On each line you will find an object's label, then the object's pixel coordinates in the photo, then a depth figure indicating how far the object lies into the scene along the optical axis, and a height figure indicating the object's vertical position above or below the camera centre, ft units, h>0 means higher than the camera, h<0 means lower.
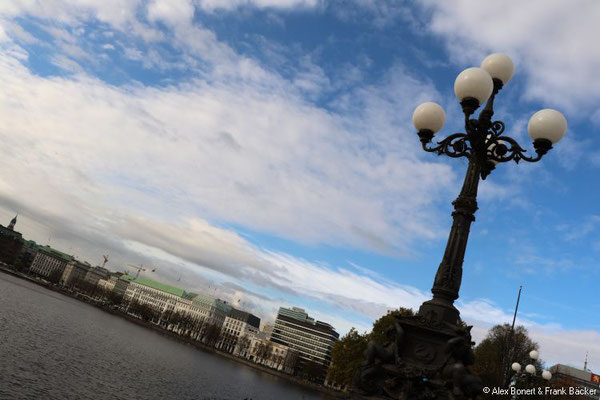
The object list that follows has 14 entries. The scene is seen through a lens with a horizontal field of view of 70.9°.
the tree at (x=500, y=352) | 167.47 +18.40
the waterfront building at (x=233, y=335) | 555.94 -38.58
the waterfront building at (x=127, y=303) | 620.61 -43.29
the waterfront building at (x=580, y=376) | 199.84 +29.22
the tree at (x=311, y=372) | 431.43 -37.39
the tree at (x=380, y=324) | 156.46 +10.80
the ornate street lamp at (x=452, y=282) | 20.40 +4.90
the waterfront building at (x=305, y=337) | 559.38 -9.21
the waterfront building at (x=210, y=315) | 640.17 -23.52
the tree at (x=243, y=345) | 537.03 -41.80
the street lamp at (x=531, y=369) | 56.08 +4.57
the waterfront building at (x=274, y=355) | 513.86 -40.43
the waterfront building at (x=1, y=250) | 652.07 -30.94
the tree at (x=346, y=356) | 188.77 -4.91
